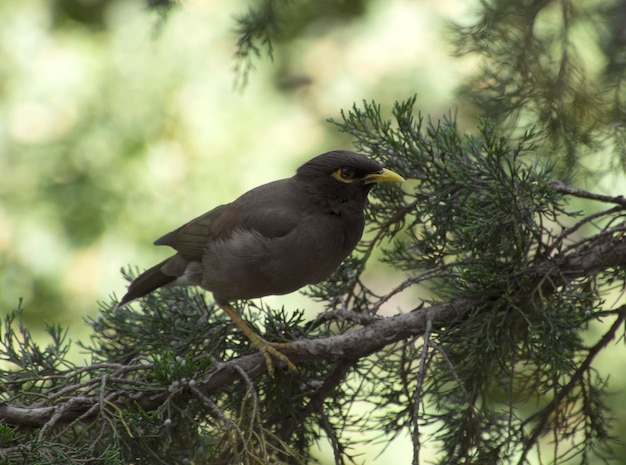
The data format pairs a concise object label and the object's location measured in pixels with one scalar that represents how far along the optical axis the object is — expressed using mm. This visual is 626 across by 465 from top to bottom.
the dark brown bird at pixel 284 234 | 6141
